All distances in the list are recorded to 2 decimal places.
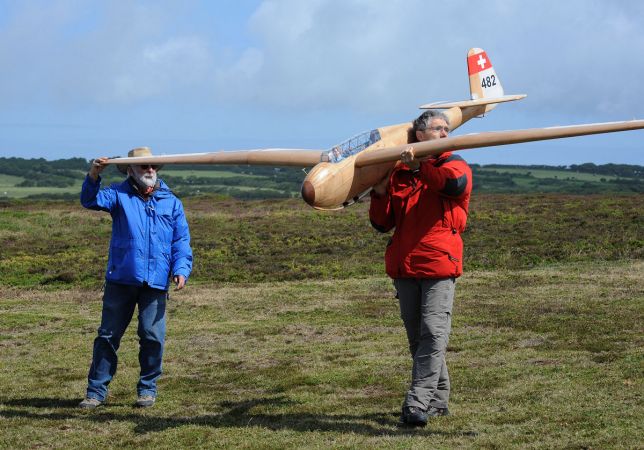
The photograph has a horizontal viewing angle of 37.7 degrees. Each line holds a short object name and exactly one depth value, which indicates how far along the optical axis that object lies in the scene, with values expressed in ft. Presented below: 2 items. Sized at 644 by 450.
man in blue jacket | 27.55
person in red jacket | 23.80
